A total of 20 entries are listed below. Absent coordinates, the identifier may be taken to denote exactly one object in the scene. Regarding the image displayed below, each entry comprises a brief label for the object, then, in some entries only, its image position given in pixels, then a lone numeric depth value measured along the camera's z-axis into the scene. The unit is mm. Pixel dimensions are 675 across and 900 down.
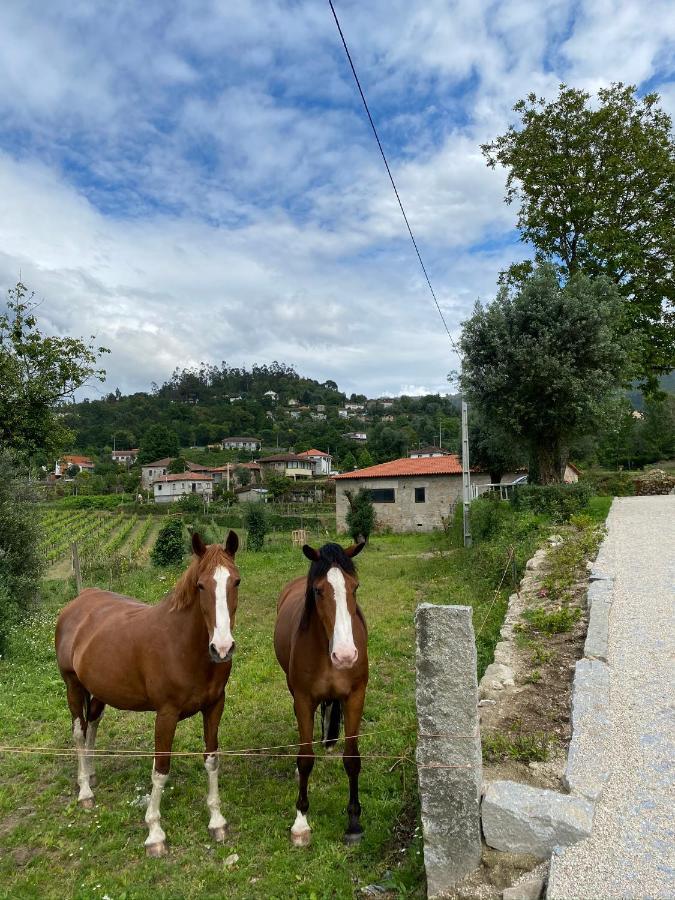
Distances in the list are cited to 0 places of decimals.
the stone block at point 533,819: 2781
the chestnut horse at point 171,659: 3584
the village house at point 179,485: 73125
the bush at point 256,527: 23750
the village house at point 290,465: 84125
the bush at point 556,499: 13461
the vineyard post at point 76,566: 12370
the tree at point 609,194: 17719
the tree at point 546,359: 13945
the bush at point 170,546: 19375
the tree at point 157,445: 93562
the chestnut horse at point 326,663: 3492
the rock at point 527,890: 2576
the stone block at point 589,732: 3094
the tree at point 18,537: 11344
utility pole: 15797
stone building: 29672
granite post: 2893
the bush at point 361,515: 27688
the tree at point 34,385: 16422
